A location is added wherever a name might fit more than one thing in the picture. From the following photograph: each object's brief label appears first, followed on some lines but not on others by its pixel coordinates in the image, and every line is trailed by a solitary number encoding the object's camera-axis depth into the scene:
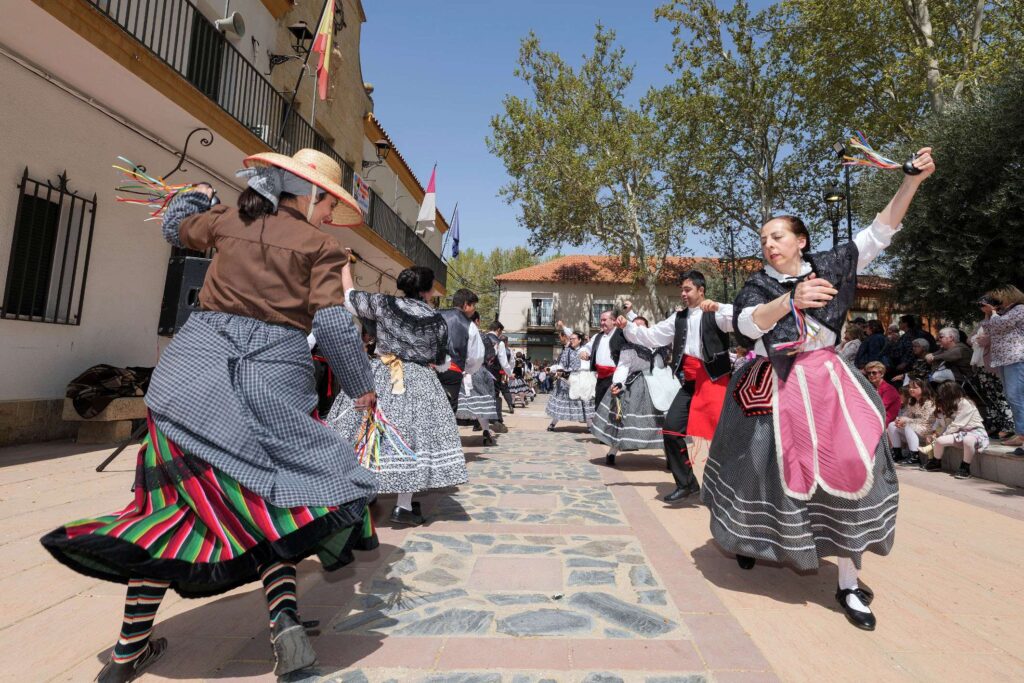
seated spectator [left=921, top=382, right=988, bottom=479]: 6.81
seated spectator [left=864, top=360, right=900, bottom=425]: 7.48
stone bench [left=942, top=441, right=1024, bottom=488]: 6.20
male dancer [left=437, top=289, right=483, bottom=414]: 5.81
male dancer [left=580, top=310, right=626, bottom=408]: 7.72
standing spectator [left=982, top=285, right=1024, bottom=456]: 6.55
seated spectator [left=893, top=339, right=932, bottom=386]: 8.52
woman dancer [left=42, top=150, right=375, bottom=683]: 1.93
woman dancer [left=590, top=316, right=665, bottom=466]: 6.62
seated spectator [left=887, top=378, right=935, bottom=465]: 7.47
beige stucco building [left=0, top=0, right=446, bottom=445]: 6.16
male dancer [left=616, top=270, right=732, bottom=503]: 4.54
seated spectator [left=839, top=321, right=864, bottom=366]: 10.09
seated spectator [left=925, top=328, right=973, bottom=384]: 8.00
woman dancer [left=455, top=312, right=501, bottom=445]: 8.45
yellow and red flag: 11.06
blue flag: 26.25
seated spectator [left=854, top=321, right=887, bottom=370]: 9.20
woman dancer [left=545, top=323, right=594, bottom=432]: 10.45
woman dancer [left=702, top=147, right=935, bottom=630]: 2.69
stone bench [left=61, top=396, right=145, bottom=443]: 6.73
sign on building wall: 13.79
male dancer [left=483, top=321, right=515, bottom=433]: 9.72
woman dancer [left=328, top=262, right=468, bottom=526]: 4.00
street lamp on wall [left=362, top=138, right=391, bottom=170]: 19.36
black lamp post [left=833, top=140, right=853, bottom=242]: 14.39
